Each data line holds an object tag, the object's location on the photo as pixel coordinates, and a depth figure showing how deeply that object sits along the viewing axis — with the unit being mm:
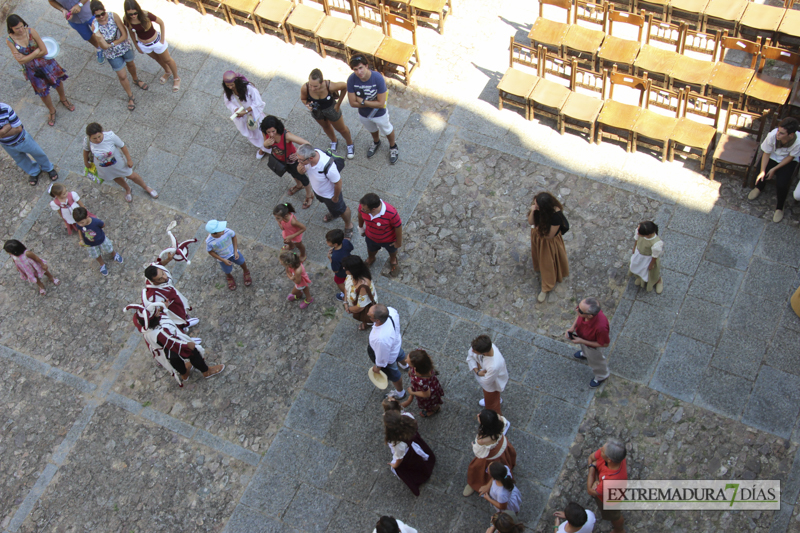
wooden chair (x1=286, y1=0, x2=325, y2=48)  9585
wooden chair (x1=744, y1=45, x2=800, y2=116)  8125
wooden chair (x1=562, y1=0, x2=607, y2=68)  8961
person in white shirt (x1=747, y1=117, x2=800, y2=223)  7005
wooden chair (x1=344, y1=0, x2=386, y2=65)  9297
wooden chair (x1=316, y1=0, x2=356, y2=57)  9430
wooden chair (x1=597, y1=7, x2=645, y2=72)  8789
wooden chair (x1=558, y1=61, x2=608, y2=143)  8312
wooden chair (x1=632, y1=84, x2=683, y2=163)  8031
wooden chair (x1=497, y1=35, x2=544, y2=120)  8641
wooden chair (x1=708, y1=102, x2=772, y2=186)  7738
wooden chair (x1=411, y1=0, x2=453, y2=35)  9461
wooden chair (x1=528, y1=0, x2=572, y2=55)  9081
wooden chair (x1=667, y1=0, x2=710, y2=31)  8914
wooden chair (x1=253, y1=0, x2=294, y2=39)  9711
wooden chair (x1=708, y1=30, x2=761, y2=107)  8312
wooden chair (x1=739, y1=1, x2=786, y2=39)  8617
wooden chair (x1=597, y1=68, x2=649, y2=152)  8148
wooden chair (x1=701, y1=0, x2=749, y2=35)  8773
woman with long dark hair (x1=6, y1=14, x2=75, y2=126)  8688
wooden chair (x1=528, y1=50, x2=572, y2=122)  8484
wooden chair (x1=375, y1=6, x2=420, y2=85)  9125
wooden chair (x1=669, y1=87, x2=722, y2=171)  7891
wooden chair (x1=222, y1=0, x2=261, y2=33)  9836
